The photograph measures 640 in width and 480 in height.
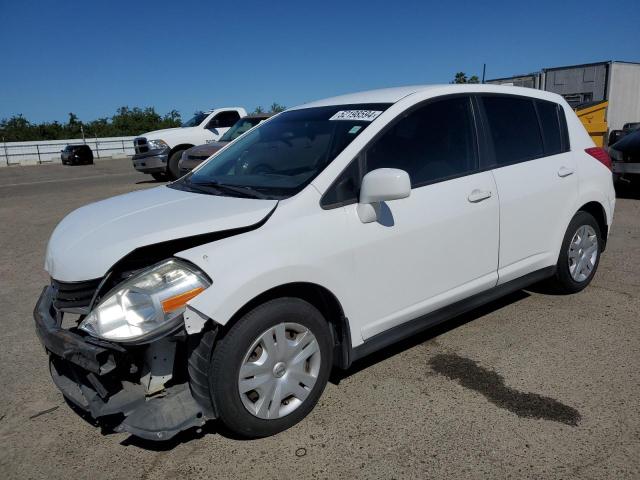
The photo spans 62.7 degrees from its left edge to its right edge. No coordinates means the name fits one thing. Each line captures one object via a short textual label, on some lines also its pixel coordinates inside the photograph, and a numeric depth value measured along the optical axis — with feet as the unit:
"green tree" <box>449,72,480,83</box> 155.48
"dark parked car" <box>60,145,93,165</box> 105.19
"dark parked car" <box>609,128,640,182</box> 31.14
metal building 55.62
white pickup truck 47.34
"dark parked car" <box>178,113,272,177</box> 37.70
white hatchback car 8.16
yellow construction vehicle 46.78
